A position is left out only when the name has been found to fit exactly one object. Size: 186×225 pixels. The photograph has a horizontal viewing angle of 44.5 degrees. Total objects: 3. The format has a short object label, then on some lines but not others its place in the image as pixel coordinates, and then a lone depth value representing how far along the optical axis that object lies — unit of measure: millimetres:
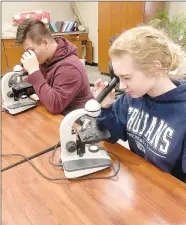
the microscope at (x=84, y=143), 790
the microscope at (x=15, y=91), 1347
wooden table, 638
